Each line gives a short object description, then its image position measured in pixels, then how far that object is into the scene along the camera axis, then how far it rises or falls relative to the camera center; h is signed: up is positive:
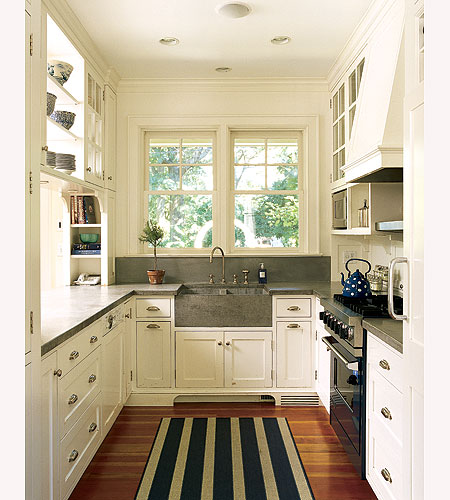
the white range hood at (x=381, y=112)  2.49 +0.79
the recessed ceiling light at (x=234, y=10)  2.91 +1.49
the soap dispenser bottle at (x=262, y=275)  4.31 -0.27
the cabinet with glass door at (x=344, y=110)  3.51 +1.11
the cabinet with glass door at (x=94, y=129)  3.54 +0.94
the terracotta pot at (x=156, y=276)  4.16 -0.27
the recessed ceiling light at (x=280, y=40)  3.43 +1.53
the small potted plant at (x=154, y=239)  4.17 +0.07
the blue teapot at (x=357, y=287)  2.96 -0.26
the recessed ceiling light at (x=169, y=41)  3.44 +1.53
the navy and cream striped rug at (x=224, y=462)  2.44 -1.28
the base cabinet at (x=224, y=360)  3.80 -0.92
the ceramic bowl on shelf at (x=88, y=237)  4.20 +0.08
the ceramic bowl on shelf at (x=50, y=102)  2.79 +0.87
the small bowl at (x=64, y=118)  3.10 +0.86
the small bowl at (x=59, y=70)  2.96 +1.14
